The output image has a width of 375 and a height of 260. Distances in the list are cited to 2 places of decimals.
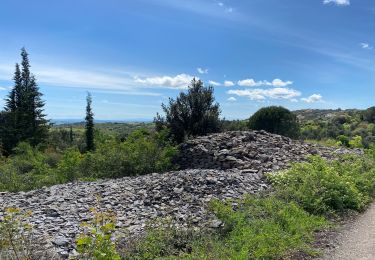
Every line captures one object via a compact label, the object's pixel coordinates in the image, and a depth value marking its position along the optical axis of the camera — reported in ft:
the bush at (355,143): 66.08
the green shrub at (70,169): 47.52
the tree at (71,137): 176.76
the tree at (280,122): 78.23
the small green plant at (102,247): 12.92
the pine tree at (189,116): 59.72
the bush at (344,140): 79.55
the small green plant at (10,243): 13.74
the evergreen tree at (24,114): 124.57
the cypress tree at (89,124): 132.16
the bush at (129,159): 45.21
